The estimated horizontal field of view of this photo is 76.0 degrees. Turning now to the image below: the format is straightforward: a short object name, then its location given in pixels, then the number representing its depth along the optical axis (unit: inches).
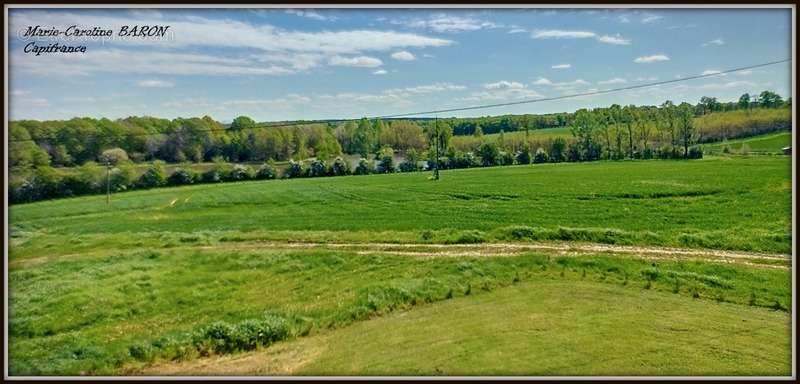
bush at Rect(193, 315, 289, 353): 593.9
